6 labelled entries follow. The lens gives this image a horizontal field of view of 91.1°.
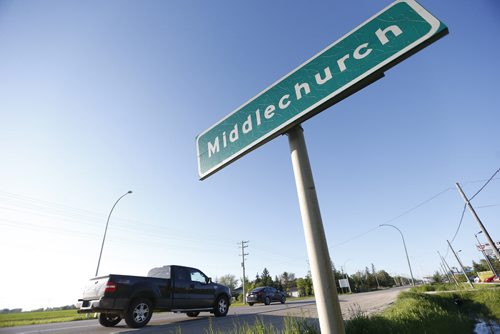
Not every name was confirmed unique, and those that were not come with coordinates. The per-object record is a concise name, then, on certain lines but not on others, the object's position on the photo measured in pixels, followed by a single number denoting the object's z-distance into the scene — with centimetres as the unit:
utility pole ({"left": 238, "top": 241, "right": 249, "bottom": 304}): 4139
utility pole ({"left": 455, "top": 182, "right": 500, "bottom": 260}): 1556
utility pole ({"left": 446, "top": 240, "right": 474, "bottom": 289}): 3420
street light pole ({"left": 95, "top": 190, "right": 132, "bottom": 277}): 1640
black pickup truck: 662
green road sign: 160
